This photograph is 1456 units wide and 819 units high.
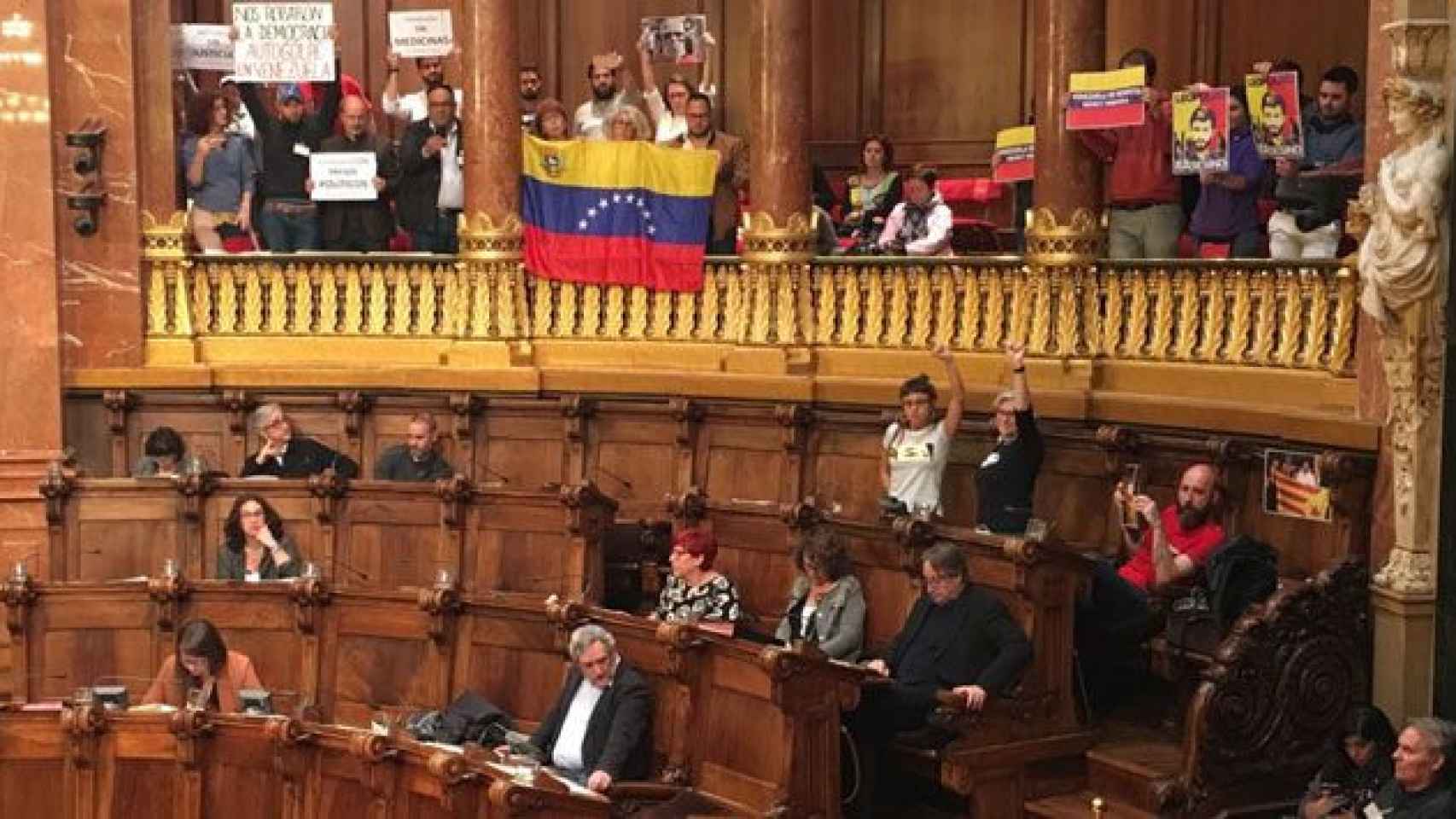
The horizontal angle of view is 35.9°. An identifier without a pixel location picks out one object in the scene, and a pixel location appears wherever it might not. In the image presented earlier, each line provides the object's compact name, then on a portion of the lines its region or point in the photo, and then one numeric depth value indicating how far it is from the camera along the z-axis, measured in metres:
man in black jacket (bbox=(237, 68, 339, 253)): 12.42
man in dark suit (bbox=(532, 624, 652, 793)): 7.71
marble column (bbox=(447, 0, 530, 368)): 12.02
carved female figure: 7.21
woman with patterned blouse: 8.61
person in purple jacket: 10.03
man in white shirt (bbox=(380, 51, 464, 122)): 12.56
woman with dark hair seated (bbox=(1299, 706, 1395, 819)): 6.69
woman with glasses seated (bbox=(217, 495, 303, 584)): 9.81
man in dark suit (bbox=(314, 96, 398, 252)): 12.23
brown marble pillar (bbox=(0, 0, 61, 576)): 11.84
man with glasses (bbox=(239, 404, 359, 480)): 11.16
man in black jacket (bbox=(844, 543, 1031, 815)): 7.70
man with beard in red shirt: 8.08
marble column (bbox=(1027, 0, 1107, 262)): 10.44
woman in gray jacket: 8.31
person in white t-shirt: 9.55
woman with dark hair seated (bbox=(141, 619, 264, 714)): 8.46
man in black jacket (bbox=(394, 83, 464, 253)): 12.29
